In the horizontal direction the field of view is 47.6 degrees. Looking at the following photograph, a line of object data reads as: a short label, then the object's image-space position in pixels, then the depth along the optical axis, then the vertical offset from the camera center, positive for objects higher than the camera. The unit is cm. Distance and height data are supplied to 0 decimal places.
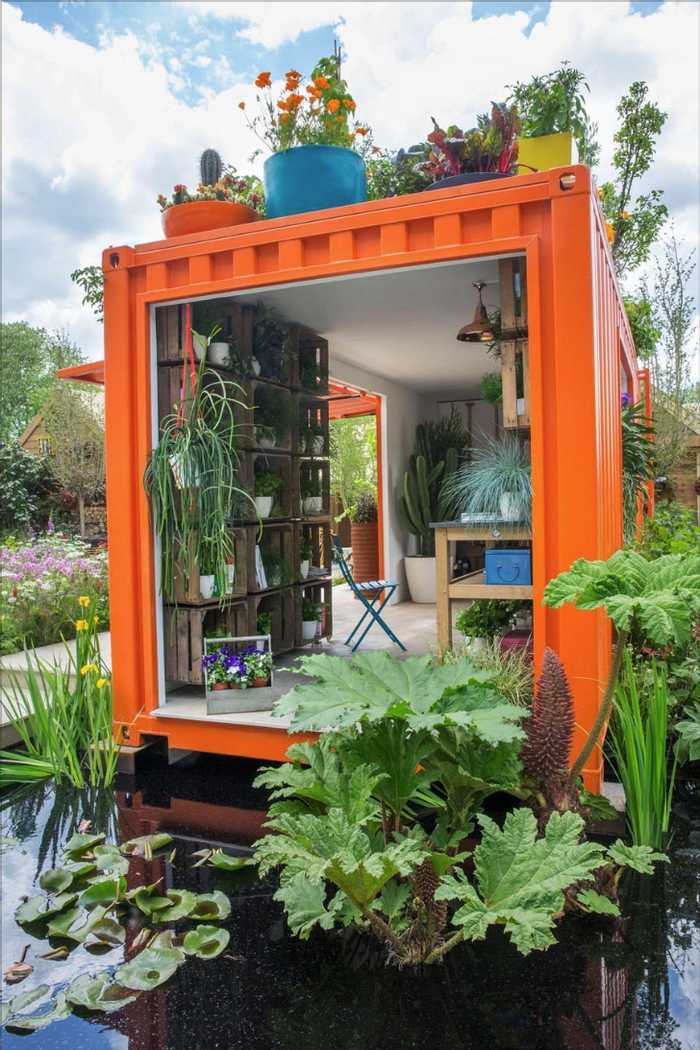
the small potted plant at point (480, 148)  371 +175
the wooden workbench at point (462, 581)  370 -30
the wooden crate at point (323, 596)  532 -51
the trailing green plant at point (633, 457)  570 +43
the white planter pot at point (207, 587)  406 -31
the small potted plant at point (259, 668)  389 -70
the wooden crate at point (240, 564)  438 -22
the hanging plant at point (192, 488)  380 +19
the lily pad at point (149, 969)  214 -123
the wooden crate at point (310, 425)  533 +69
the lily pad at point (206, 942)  229 -123
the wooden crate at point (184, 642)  410 -60
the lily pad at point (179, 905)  248 -122
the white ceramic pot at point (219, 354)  433 +94
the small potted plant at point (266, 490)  468 +21
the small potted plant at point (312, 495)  542 +20
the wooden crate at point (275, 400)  476 +78
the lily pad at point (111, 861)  283 -122
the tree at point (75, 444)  1268 +136
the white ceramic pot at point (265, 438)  477 +53
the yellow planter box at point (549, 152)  374 +174
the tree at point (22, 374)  2380 +503
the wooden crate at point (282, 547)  496 -14
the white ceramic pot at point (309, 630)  530 -71
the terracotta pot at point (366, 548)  854 -28
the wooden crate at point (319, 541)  559 -12
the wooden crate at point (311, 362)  535 +111
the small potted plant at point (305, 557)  532 -22
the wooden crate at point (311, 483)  531 +29
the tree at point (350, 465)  1147 +85
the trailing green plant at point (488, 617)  440 -56
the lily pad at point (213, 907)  250 -123
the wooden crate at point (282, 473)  509 +34
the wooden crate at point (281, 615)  509 -59
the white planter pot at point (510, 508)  369 +5
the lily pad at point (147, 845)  299 -122
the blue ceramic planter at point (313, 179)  381 +167
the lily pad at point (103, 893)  260 -120
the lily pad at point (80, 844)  299 -121
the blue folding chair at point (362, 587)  498 -43
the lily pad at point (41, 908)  252 -123
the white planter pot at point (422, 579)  790 -58
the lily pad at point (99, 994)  205 -123
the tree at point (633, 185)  918 +398
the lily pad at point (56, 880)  272 -122
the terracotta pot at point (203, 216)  396 +156
